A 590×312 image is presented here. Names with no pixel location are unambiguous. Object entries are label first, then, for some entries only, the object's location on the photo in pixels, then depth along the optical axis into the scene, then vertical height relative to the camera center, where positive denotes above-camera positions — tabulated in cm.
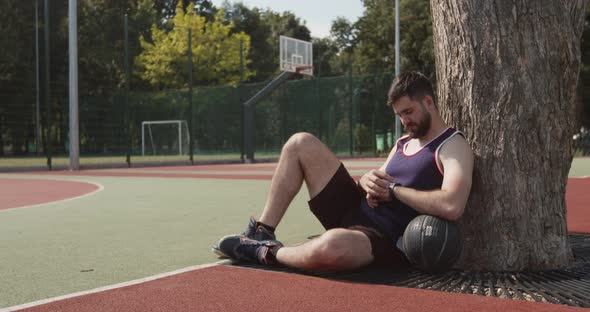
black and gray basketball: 345 -52
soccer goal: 2369 +2
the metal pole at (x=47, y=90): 1872 +130
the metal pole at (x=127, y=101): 2038 +109
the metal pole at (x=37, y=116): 1916 +62
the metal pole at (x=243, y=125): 2324 +39
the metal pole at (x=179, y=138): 2455 -1
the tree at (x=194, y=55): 3612 +432
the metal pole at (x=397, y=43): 2831 +373
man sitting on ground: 355 -29
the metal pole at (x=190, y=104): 2238 +110
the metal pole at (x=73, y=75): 1703 +153
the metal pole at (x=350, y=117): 2527 +69
